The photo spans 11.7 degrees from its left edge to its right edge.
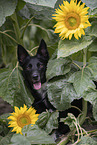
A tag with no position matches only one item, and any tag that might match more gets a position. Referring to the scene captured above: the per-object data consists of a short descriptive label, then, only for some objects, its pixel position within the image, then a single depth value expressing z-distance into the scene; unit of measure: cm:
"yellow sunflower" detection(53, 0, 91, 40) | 246
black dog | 264
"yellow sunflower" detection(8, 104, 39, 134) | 249
